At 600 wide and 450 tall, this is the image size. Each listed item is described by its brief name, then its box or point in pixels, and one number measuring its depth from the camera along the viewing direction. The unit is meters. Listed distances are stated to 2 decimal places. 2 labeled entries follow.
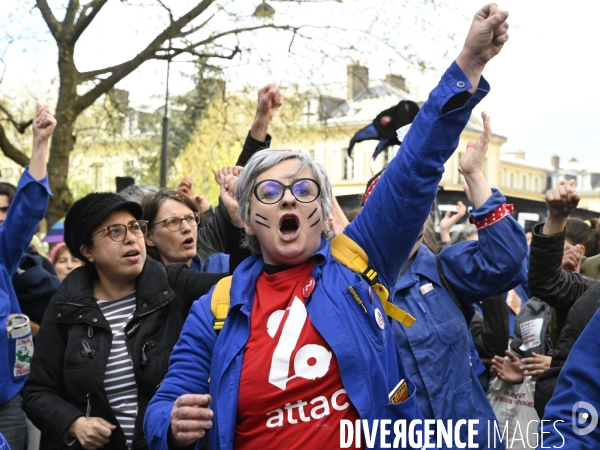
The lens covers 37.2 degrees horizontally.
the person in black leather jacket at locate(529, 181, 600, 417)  4.13
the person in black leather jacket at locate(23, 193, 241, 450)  3.74
